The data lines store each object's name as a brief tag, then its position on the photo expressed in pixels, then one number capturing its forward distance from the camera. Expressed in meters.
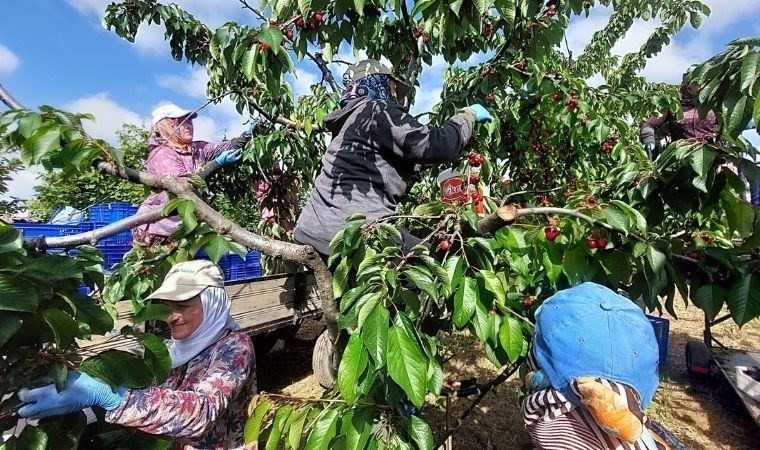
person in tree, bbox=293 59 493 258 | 1.90
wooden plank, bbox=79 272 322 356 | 3.29
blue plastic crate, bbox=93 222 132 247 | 4.75
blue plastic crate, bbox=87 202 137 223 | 5.52
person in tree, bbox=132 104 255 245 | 3.63
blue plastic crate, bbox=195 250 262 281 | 5.29
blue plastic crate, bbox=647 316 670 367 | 4.17
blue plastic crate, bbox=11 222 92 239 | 4.31
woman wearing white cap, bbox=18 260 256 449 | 1.46
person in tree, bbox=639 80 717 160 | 3.27
